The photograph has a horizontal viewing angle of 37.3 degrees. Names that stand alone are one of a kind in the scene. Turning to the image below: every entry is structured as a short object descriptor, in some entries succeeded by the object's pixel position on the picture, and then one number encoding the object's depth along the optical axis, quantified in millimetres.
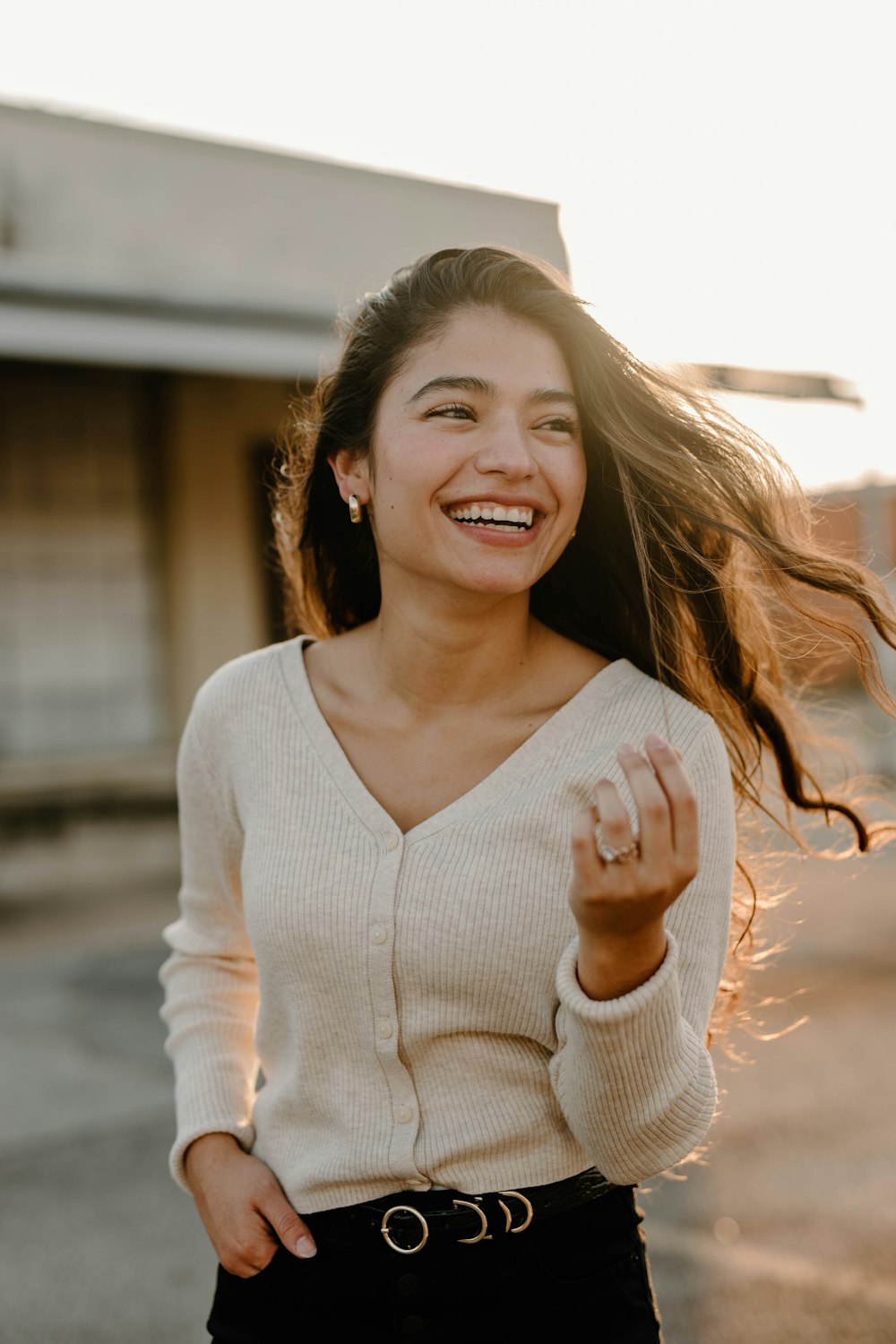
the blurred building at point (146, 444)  7512
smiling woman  1710
